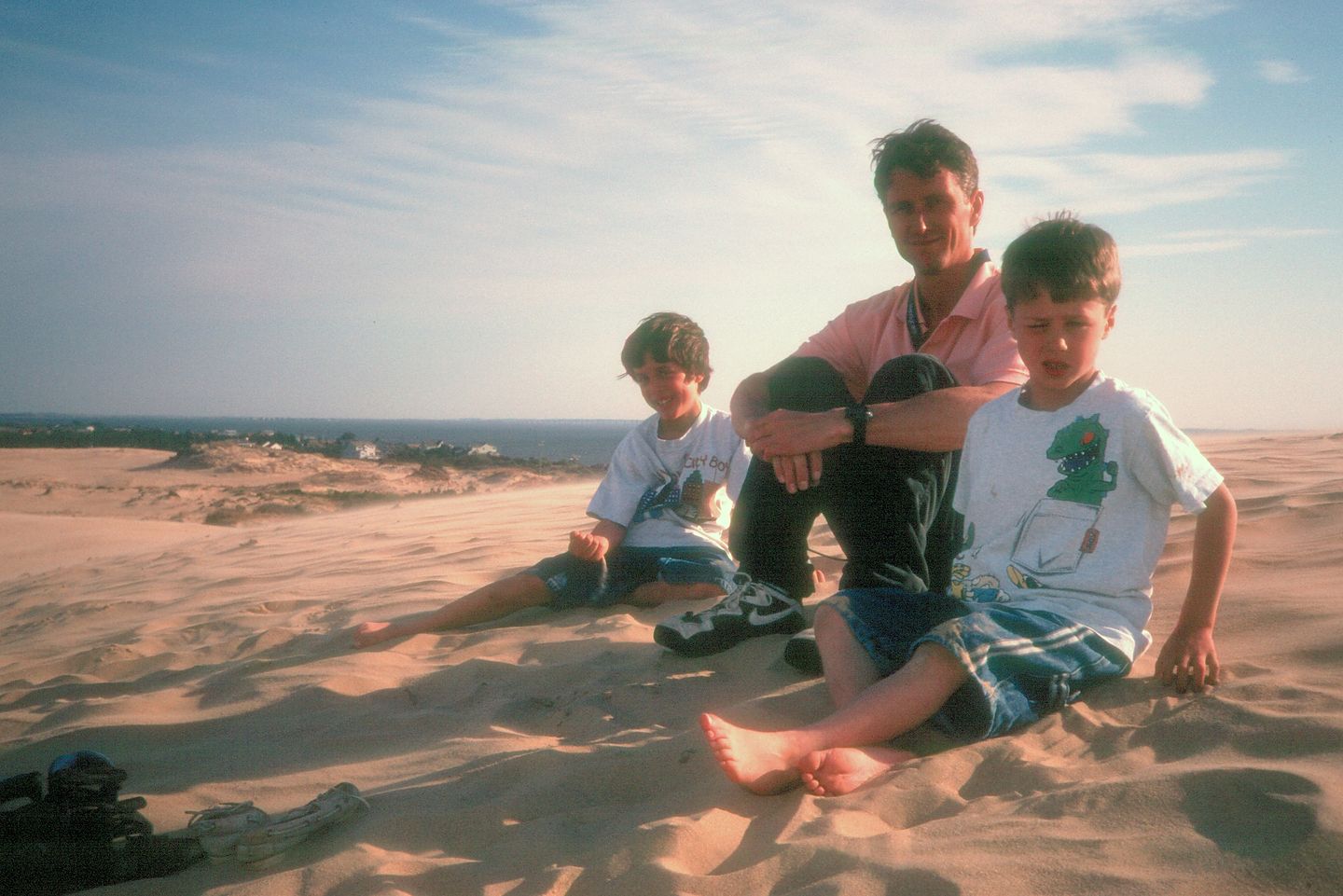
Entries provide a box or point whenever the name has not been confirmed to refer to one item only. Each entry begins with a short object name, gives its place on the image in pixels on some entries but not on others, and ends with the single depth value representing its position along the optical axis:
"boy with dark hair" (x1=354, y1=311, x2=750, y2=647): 3.38
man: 2.37
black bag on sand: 1.64
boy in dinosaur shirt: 1.77
